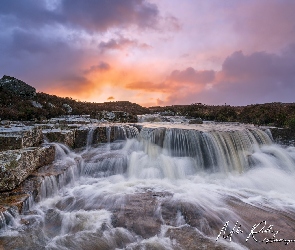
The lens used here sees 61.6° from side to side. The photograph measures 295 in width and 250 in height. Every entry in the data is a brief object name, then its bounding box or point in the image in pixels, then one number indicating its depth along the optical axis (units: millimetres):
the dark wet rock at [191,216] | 6176
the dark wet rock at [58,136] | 11609
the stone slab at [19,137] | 8727
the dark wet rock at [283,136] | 15292
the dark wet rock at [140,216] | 5965
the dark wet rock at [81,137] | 12815
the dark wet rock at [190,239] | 5266
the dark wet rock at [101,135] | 13406
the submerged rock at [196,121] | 20019
